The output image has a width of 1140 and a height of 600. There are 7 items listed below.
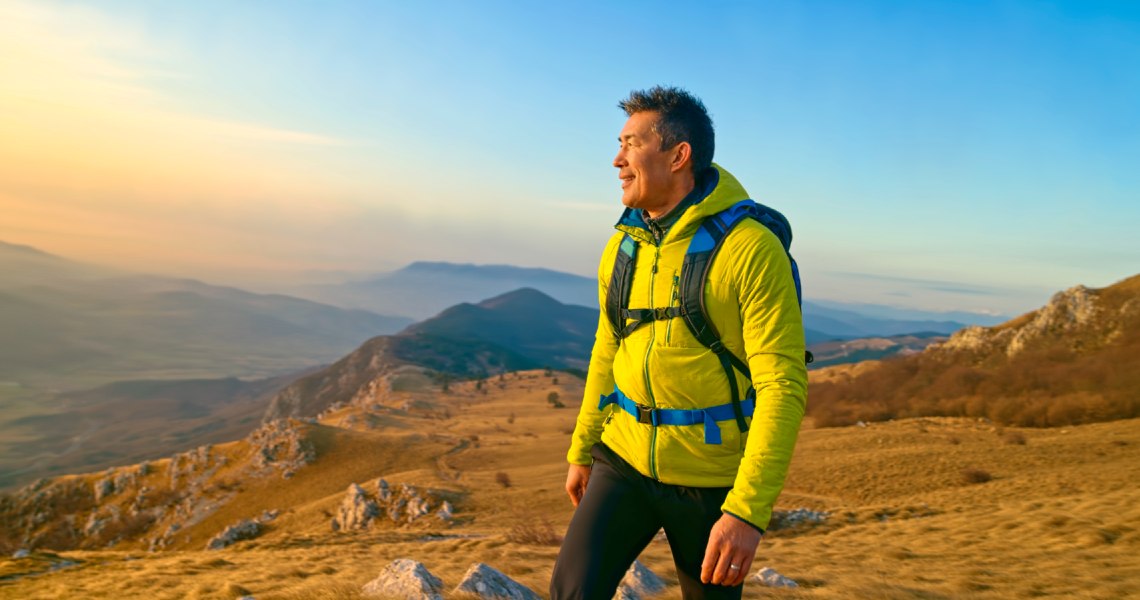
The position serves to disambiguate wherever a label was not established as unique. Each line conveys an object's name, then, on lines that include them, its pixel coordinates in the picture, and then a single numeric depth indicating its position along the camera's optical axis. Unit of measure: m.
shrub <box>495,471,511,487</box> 26.62
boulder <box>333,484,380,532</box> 23.59
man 2.25
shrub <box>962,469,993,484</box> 17.84
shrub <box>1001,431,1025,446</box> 21.67
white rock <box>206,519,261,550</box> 23.16
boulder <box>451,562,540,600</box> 5.87
